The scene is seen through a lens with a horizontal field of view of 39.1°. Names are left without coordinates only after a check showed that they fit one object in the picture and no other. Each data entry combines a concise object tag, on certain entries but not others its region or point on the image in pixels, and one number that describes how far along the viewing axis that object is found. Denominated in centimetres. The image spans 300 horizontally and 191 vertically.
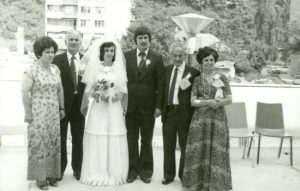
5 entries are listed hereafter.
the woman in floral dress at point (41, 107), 414
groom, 447
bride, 439
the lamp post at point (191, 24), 779
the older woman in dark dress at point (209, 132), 409
